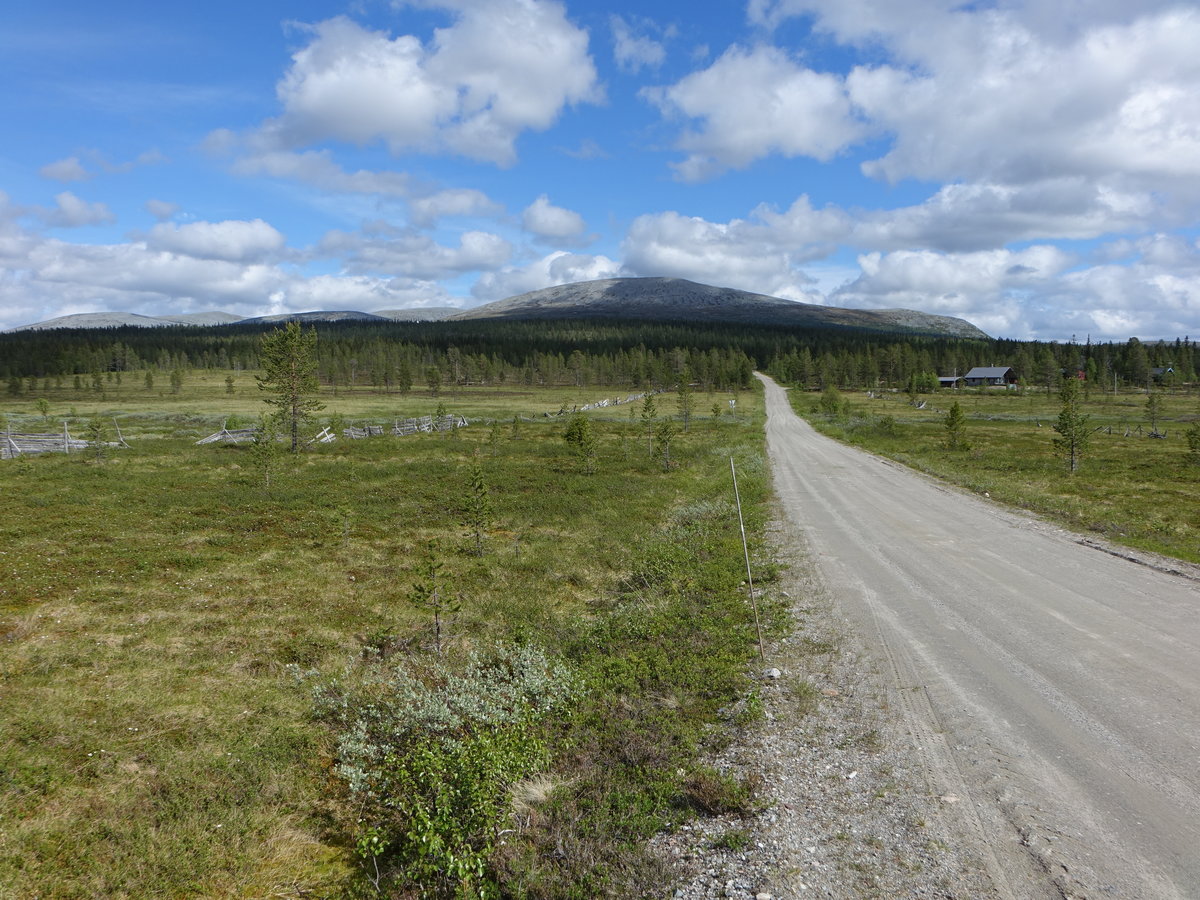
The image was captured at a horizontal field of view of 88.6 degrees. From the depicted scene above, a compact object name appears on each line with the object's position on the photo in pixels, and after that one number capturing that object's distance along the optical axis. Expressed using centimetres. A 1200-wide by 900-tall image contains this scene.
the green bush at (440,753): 664
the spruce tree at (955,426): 4833
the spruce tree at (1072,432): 3991
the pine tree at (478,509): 2094
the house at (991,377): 15488
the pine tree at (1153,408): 6566
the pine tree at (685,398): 7057
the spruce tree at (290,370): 4694
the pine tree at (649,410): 4784
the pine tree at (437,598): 1312
